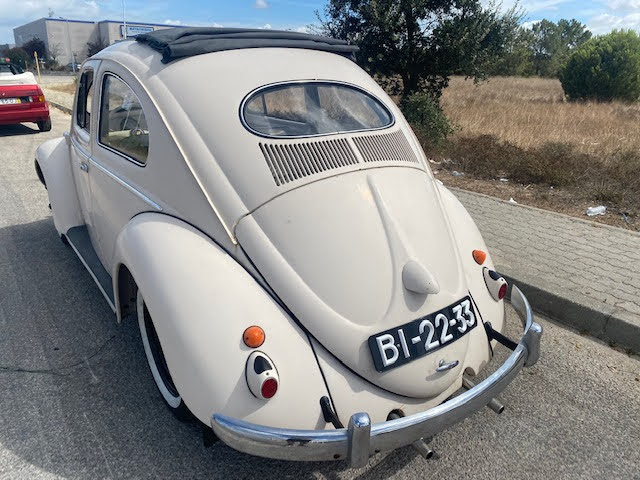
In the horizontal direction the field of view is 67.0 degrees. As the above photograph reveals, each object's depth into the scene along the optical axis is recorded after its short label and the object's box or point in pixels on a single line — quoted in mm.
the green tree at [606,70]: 19203
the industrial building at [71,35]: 61750
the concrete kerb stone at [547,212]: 5278
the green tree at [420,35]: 9555
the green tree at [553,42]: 46053
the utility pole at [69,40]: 63969
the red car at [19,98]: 10469
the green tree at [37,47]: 57094
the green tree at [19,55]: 45581
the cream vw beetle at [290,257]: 1971
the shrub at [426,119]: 9086
